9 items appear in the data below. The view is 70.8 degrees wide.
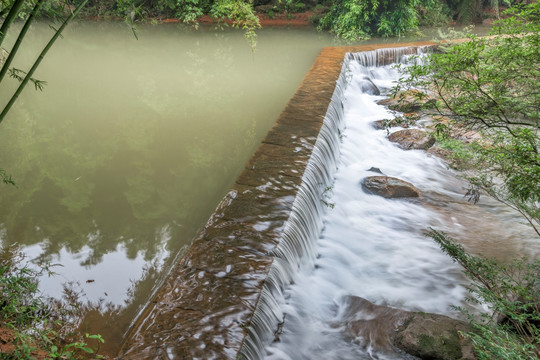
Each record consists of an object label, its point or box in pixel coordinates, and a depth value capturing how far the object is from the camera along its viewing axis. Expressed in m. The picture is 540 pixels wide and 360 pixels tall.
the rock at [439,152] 6.95
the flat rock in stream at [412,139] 7.46
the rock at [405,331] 3.02
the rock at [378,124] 8.27
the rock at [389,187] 5.73
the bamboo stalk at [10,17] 1.94
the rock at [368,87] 10.74
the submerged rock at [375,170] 6.48
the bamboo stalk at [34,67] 2.26
